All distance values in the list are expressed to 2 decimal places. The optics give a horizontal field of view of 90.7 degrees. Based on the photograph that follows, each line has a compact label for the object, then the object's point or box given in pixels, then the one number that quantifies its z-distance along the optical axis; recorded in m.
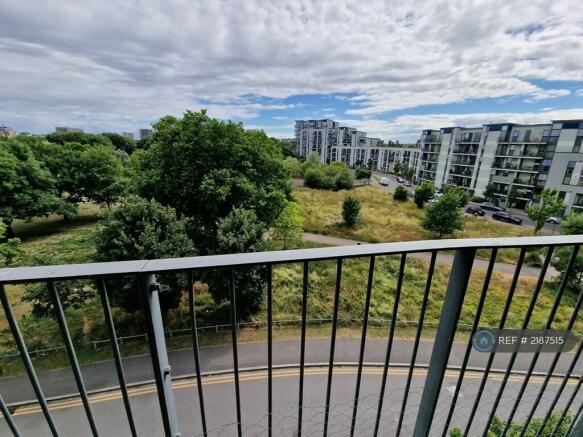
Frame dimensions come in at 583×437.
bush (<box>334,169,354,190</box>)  35.19
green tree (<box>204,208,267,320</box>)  6.98
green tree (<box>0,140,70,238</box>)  15.05
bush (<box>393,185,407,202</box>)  27.55
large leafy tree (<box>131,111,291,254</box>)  10.04
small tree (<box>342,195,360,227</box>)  18.58
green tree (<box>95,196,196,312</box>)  6.54
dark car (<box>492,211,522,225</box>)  22.38
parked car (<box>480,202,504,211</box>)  26.84
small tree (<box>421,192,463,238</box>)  16.55
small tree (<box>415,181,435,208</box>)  25.08
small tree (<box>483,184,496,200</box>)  28.96
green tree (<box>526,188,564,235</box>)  17.48
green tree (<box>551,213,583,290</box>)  9.10
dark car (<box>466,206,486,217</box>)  24.73
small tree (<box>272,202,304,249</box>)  13.45
